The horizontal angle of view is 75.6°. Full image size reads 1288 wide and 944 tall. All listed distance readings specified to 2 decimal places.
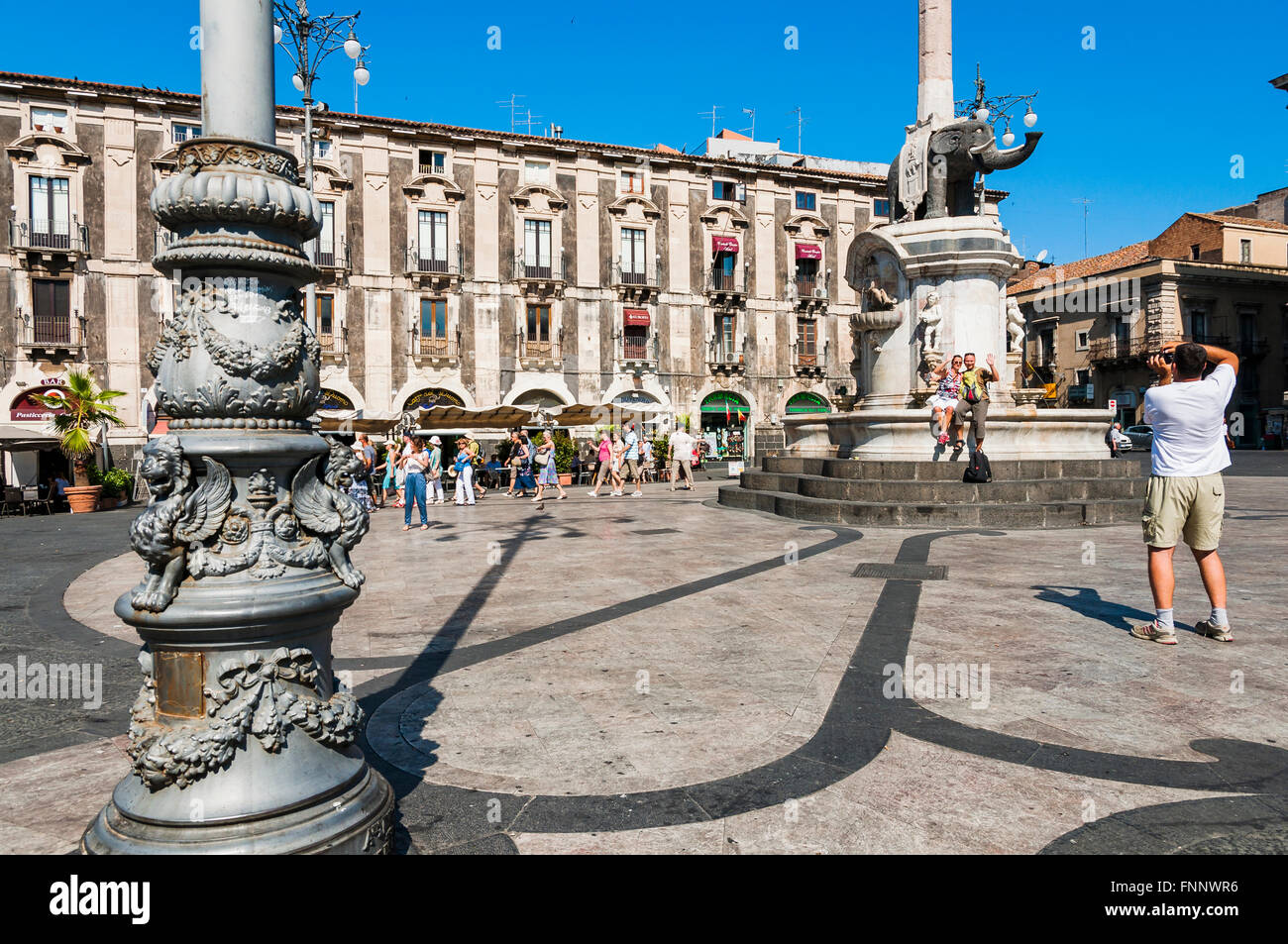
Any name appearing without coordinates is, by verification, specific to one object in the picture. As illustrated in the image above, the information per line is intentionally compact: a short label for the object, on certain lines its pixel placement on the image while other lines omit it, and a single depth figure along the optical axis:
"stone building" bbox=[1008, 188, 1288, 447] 47.81
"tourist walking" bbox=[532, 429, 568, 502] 19.00
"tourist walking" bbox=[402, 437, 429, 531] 13.30
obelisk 15.56
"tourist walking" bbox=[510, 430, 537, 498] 20.36
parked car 39.03
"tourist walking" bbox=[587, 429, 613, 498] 20.16
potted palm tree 19.41
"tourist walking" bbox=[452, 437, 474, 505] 18.39
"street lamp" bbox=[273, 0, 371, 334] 13.09
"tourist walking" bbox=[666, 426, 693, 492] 21.69
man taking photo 5.25
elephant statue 14.78
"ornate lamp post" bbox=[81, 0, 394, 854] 2.31
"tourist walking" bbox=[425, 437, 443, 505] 19.42
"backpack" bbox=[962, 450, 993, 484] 12.04
